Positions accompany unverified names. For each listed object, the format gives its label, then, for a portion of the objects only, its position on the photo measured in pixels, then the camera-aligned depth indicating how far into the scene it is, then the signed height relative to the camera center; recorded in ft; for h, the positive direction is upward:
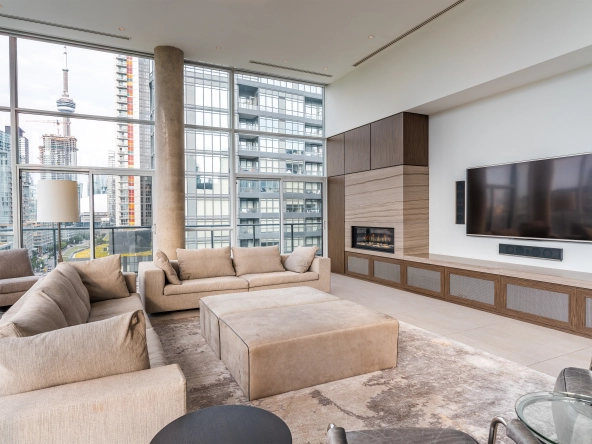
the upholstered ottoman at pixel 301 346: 7.34 -2.81
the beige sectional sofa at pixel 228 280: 13.17 -2.50
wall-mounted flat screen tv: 12.12 +0.62
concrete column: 18.16 +3.23
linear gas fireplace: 18.63 -1.20
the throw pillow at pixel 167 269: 13.57 -1.91
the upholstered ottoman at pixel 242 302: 9.62 -2.45
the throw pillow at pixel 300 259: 16.12 -1.91
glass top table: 3.81 -2.29
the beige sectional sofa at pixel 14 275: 13.91 -2.33
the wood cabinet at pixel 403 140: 17.56 +3.78
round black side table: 3.71 -2.28
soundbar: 12.91 -1.36
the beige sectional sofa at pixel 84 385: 3.96 -2.01
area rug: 6.48 -3.63
